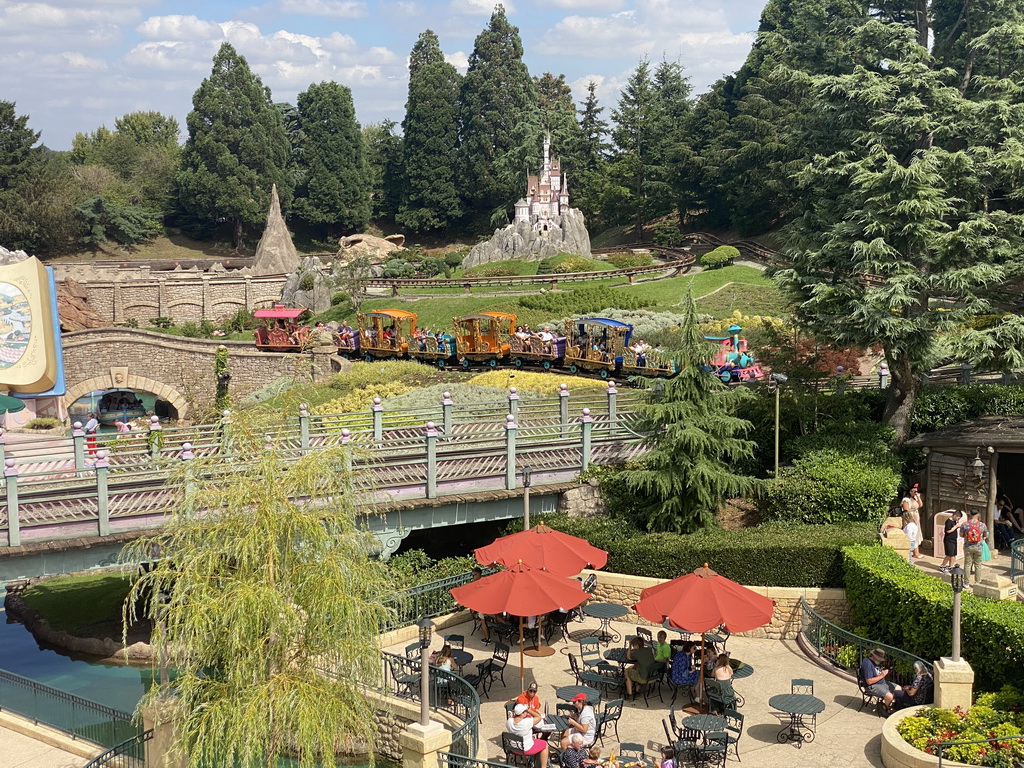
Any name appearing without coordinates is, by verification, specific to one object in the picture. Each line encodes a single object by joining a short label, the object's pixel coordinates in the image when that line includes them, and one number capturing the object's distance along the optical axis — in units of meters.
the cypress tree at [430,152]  91.19
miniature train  37.00
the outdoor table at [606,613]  19.48
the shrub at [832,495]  22.84
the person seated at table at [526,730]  14.30
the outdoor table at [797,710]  15.03
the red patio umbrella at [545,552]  18.11
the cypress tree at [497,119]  89.25
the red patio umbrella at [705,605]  15.30
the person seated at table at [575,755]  13.82
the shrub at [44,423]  45.78
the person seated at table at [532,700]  14.62
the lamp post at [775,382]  22.53
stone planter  13.91
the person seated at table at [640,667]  16.75
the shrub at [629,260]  63.49
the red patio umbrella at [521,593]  16.17
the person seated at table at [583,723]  14.24
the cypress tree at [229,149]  86.19
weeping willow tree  12.30
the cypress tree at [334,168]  92.44
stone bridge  52.00
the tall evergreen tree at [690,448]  21.88
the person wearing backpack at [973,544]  18.91
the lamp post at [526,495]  20.30
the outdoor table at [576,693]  15.76
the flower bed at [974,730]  13.95
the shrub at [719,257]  59.19
